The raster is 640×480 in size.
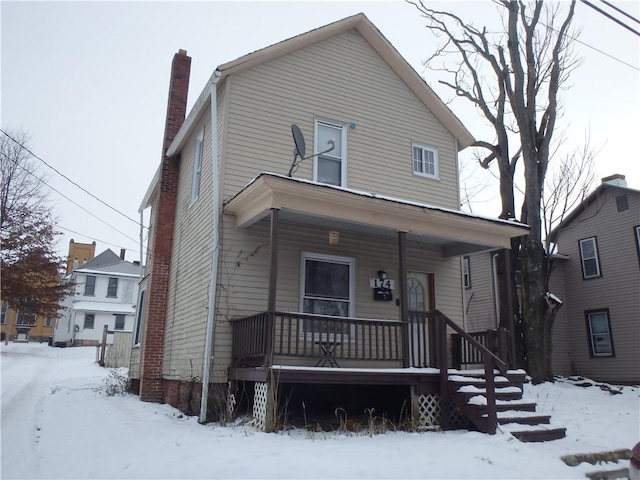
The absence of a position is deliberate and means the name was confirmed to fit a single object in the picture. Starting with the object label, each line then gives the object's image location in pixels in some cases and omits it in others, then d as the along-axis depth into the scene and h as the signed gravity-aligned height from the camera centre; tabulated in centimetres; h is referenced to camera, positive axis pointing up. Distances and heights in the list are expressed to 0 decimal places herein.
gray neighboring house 1820 +263
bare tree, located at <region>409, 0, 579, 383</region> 1469 +694
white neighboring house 3959 +377
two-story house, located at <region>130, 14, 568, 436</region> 827 +230
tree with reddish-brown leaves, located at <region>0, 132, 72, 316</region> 2695 +568
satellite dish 882 +359
